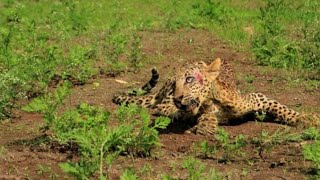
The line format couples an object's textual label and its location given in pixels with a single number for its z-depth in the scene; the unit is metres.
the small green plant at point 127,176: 11.50
